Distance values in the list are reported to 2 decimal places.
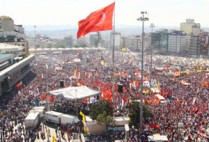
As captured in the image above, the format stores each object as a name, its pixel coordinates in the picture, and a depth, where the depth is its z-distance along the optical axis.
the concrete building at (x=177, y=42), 164.75
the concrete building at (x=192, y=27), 189.95
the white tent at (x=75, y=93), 33.52
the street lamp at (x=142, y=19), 25.80
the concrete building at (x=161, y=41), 173.50
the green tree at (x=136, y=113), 27.91
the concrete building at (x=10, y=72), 43.71
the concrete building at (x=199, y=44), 143.88
